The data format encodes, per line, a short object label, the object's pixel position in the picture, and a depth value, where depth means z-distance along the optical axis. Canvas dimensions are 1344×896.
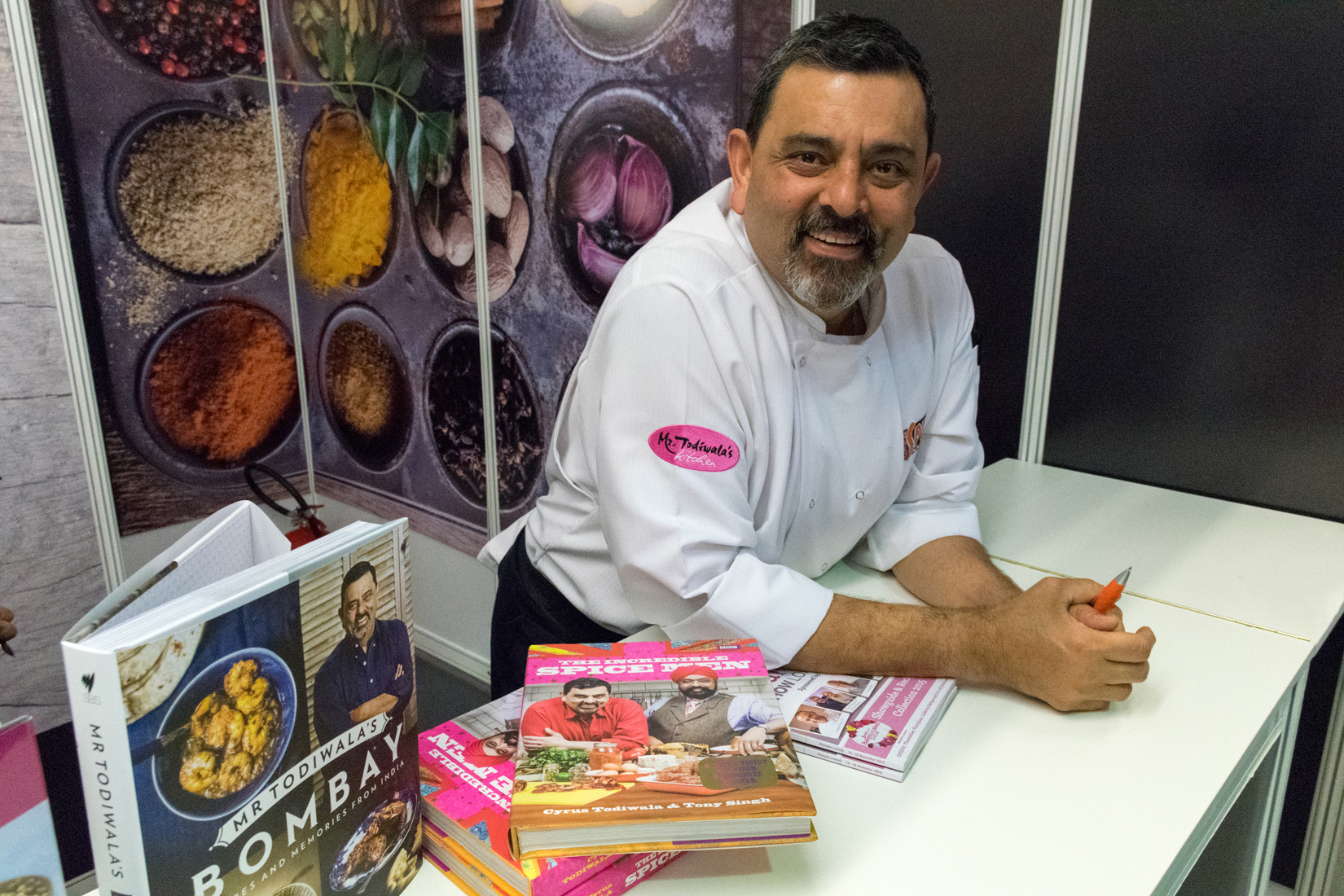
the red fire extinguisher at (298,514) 3.09
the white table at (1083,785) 0.76
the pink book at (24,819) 0.49
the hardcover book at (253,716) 0.51
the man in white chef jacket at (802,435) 1.07
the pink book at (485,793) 0.71
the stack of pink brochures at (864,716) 0.90
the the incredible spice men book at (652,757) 0.69
